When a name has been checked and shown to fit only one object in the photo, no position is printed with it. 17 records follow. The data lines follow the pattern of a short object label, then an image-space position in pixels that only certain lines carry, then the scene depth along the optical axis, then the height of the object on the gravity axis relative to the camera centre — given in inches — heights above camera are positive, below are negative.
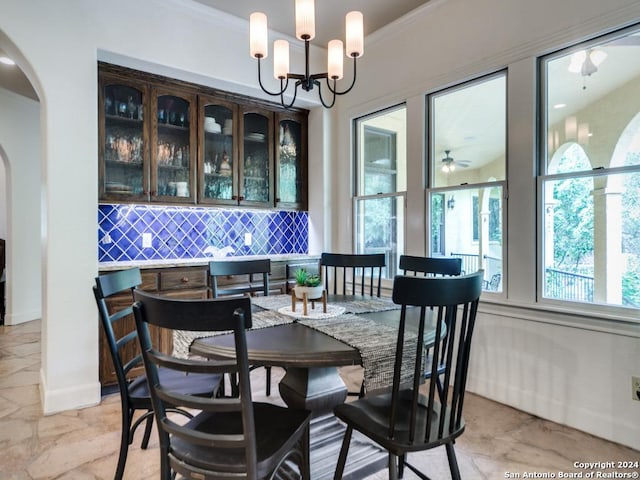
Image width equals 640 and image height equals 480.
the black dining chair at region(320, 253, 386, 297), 109.3 -7.8
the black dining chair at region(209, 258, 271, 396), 96.1 -9.0
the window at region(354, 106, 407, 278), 142.1 +20.3
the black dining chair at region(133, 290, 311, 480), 42.6 -21.5
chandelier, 75.4 +41.7
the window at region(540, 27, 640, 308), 86.4 +14.7
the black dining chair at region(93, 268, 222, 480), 66.2 -28.4
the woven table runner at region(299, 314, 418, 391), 54.0 -16.9
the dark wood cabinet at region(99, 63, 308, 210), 122.2 +33.9
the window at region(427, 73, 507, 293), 111.3 +19.0
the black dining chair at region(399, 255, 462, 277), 93.0 -8.2
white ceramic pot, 74.3 -11.3
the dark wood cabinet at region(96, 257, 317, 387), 108.8 -17.2
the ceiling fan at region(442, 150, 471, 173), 120.7 +23.2
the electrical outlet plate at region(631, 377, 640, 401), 83.1 -34.7
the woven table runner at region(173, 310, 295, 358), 59.6 -15.9
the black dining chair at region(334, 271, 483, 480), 49.9 -25.0
